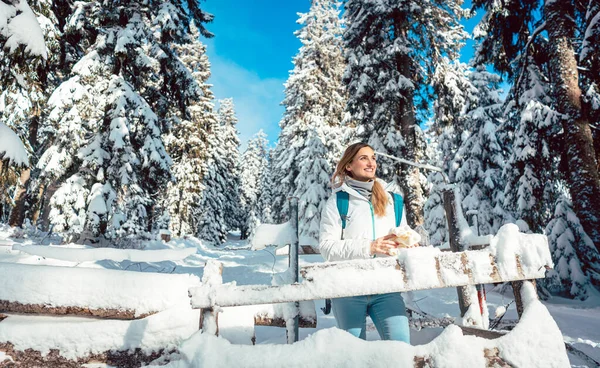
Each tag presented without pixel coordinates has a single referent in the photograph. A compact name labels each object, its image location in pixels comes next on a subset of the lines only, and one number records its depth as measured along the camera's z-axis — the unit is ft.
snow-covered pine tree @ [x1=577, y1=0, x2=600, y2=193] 24.18
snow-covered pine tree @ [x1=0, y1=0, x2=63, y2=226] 15.78
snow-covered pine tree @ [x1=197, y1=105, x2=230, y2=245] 99.45
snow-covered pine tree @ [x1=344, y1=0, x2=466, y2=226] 36.47
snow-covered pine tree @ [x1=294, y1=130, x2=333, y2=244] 61.00
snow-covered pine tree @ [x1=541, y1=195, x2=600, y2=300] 24.64
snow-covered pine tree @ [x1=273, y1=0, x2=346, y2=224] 66.69
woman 7.45
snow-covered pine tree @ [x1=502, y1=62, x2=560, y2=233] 26.30
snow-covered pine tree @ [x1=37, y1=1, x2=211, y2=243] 31.58
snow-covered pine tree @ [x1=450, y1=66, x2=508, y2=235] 43.24
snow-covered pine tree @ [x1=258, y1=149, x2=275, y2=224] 140.36
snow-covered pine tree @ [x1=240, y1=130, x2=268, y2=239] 144.58
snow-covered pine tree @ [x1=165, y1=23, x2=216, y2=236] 82.02
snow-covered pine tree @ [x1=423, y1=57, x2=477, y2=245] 36.94
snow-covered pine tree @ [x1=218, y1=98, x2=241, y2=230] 122.83
